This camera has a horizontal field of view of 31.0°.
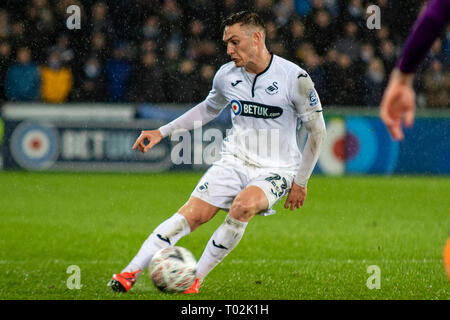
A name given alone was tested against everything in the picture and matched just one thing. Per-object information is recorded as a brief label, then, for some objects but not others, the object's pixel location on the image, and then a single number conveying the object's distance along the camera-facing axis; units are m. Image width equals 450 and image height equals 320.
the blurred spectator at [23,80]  12.88
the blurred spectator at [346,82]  12.41
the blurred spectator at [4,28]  13.35
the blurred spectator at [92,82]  13.18
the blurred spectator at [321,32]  12.97
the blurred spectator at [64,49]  13.09
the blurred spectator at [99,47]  13.12
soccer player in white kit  4.88
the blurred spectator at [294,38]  12.68
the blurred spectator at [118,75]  13.09
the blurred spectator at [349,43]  12.71
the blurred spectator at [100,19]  13.13
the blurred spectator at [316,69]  11.86
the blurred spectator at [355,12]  13.31
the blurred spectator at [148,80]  13.05
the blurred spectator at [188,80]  12.76
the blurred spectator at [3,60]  13.24
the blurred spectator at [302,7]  12.94
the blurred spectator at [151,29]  13.07
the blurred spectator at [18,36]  13.27
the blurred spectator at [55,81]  13.06
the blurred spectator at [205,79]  12.84
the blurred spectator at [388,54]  13.10
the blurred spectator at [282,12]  12.87
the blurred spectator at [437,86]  13.20
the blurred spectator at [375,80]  12.66
